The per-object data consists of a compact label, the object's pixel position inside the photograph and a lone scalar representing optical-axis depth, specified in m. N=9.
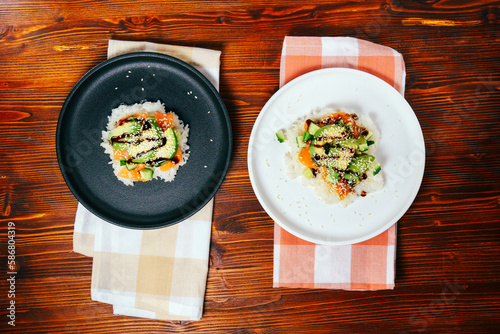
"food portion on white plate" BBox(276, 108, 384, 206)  0.80
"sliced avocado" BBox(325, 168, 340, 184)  0.80
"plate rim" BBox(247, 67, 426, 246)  0.82
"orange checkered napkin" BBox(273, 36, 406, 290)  0.85
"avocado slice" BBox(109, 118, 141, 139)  0.81
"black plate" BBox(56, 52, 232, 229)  0.84
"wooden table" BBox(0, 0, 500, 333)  0.87
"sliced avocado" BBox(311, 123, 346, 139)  0.80
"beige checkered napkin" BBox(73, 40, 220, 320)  0.86
